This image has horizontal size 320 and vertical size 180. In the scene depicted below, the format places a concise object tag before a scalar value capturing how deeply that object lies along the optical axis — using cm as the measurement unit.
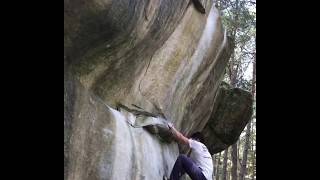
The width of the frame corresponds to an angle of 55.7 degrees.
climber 487
